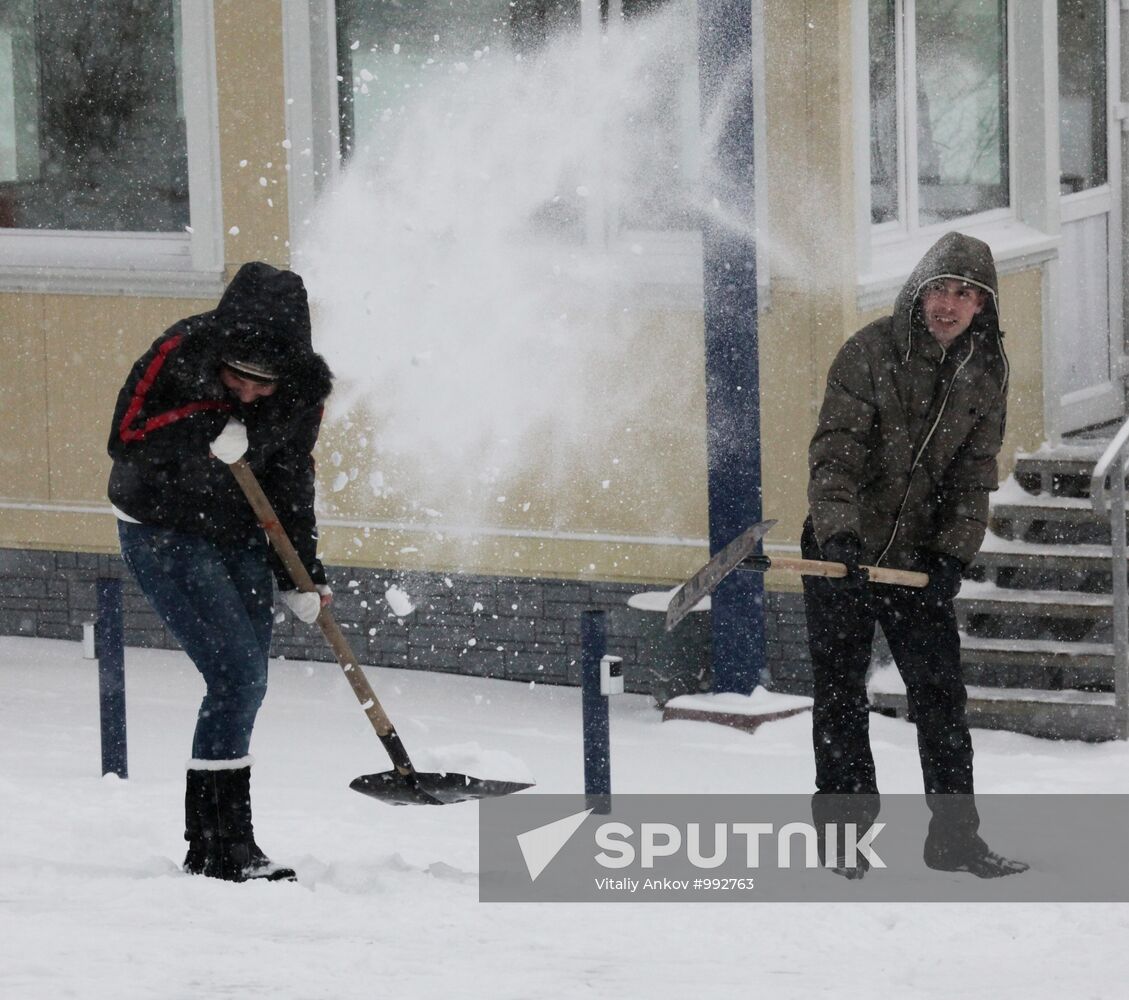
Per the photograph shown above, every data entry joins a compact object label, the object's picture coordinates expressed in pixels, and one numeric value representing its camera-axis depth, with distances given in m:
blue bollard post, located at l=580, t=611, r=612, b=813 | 13.55
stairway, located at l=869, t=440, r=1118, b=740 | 16.25
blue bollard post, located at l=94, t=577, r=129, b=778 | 14.86
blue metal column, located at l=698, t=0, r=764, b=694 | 16.52
